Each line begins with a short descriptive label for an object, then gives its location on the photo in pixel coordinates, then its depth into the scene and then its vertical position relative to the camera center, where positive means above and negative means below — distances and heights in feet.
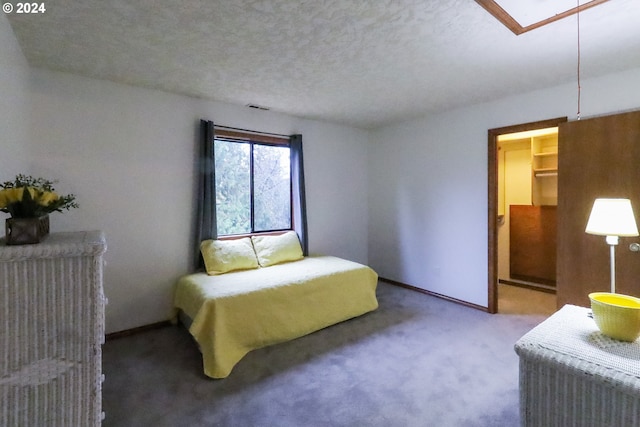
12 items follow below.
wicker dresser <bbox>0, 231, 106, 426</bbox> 3.25 -1.38
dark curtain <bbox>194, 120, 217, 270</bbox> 10.19 +1.01
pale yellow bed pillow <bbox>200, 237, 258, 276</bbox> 9.99 -1.54
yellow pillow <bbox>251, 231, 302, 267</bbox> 11.17 -1.46
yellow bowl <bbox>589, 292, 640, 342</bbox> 3.91 -1.55
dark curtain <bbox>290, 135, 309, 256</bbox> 12.48 +1.02
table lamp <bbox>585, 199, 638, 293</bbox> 5.37 -0.24
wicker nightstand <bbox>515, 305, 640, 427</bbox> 3.36 -2.11
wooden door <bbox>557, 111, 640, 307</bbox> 7.57 +0.46
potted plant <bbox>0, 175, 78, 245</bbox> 3.53 +0.05
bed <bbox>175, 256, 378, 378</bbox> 7.46 -2.75
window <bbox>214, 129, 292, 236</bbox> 11.19 +1.20
